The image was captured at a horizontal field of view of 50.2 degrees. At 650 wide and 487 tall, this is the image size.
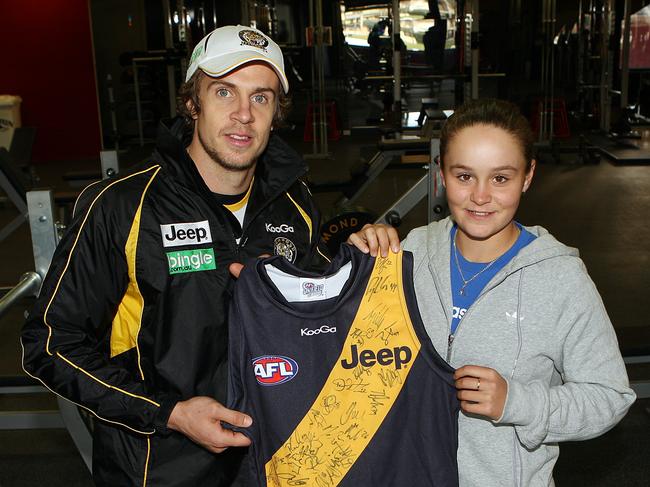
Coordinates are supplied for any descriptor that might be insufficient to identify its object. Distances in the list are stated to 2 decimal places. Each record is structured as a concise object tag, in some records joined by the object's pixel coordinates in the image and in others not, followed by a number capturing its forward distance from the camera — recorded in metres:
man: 1.50
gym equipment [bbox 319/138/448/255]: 3.86
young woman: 1.29
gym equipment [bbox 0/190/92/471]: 2.08
